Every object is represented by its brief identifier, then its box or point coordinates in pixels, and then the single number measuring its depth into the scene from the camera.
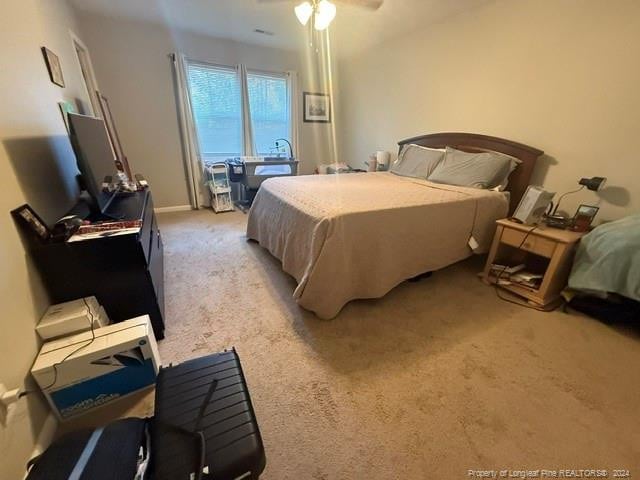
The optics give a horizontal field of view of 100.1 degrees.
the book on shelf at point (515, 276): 1.96
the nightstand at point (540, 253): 1.77
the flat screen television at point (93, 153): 1.47
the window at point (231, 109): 3.80
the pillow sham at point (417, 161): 2.84
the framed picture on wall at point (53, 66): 1.87
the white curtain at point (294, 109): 4.29
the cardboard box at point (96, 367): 1.06
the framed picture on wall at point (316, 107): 4.53
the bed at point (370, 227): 1.62
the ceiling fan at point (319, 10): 1.96
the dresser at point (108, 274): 1.25
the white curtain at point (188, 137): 3.52
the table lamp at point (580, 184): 1.87
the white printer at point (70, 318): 1.15
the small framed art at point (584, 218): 1.81
